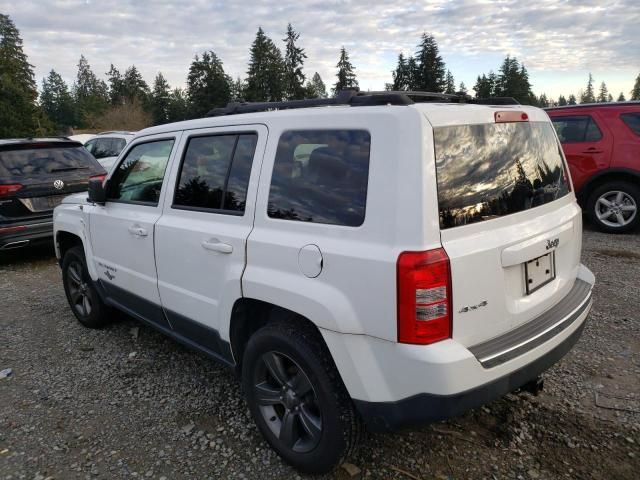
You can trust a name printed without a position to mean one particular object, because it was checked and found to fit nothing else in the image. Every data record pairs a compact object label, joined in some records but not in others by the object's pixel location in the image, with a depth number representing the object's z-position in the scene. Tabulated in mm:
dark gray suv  6387
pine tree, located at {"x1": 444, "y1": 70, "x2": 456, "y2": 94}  89862
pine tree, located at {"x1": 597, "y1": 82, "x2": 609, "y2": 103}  153625
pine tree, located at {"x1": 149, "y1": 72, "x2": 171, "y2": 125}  72312
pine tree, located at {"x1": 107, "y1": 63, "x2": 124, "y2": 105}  87875
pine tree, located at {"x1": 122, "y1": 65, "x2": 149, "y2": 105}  86600
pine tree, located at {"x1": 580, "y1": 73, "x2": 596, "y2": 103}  151350
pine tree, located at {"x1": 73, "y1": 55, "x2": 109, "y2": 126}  81856
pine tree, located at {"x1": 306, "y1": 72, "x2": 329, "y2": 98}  102200
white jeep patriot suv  1924
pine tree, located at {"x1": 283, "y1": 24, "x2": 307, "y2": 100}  69312
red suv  6926
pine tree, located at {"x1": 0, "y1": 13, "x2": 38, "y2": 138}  45375
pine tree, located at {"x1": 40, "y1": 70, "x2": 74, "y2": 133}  83438
